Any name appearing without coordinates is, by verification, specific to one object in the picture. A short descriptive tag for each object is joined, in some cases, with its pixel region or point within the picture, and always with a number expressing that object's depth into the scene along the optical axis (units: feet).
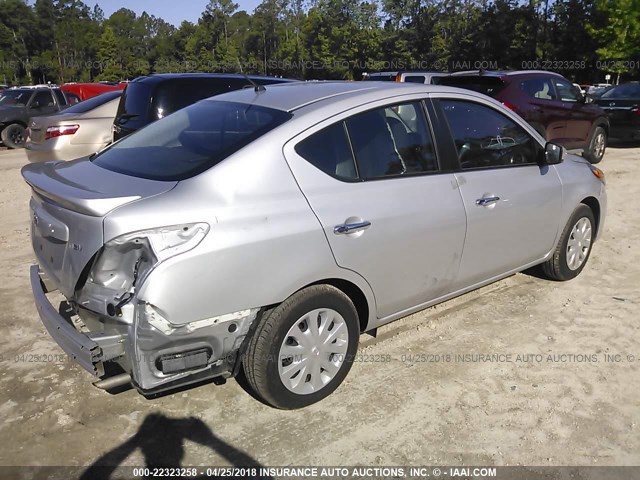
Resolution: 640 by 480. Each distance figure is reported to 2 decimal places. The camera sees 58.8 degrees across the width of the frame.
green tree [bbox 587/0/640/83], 119.85
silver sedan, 8.38
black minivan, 22.04
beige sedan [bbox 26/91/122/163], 28.40
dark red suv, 30.81
